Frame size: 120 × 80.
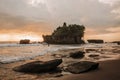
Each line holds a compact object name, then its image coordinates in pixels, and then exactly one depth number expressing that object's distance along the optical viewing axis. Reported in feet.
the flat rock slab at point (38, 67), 22.50
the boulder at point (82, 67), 20.67
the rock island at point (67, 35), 193.50
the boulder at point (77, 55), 40.12
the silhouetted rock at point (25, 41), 182.38
